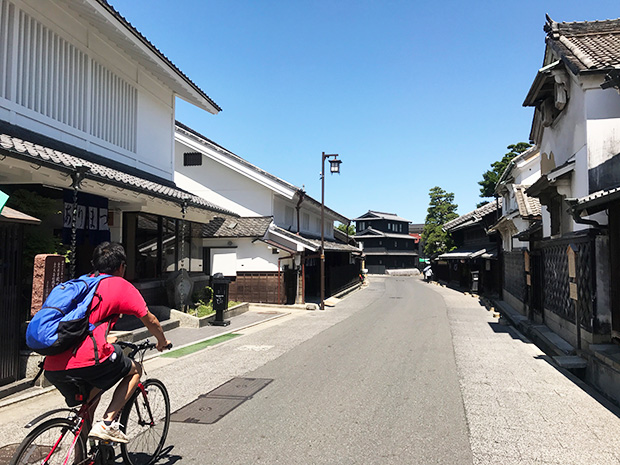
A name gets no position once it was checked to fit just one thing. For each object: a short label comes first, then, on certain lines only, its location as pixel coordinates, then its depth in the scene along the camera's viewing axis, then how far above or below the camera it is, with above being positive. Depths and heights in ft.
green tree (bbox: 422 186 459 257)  162.50 +16.15
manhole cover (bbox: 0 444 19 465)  14.57 -7.05
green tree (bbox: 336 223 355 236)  224.92 +14.64
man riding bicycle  11.04 -2.69
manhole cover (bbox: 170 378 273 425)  19.21 -7.36
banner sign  31.86 +3.05
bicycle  10.65 -5.00
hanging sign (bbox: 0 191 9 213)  18.66 +2.54
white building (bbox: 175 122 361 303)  67.82 +5.41
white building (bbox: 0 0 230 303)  28.09 +11.20
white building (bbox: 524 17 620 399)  26.55 +5.47
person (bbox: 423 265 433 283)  161.17 -7.38
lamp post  73.49 +15.24
